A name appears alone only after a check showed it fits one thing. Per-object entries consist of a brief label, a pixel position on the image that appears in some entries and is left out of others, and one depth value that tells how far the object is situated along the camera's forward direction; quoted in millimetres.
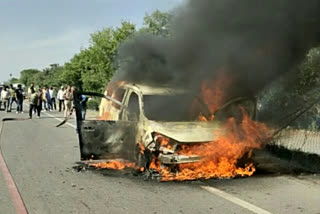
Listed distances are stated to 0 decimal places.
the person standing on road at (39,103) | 20509
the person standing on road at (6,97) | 25888
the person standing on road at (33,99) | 19936
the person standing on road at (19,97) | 24338
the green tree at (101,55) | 26948
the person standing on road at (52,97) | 28198
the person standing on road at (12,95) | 26719
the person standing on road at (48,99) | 27422
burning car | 6867
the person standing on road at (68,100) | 18620
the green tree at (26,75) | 119750
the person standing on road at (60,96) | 25303
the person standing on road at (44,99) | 27725
